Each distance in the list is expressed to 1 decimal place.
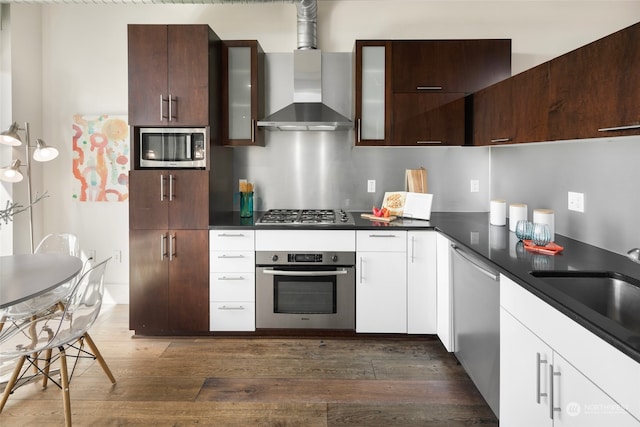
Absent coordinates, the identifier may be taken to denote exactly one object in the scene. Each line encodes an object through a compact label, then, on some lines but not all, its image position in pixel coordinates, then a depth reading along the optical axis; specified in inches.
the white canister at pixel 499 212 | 121.6
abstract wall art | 157.0
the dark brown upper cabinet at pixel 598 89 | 64.6
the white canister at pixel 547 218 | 99.3
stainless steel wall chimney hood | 137.6
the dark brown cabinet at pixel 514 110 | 90.7
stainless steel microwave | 127.9
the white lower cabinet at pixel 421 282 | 125.6
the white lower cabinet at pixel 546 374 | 46.7
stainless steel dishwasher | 81.7
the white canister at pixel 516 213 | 111.1
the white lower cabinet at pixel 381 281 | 126.6
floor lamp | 120.0
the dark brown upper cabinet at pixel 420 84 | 132.6
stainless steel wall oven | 127.6
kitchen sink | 67.6
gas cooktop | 128.4
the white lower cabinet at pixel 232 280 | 128.4
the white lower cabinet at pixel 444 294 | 112.8
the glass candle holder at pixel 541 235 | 90.2
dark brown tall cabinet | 125.1
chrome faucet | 67.5
